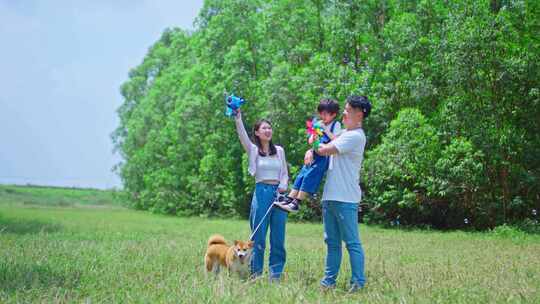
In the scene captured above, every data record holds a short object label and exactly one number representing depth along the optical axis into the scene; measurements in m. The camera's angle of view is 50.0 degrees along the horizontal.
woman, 7.80
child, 6.83
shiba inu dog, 7.62
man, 6.64
